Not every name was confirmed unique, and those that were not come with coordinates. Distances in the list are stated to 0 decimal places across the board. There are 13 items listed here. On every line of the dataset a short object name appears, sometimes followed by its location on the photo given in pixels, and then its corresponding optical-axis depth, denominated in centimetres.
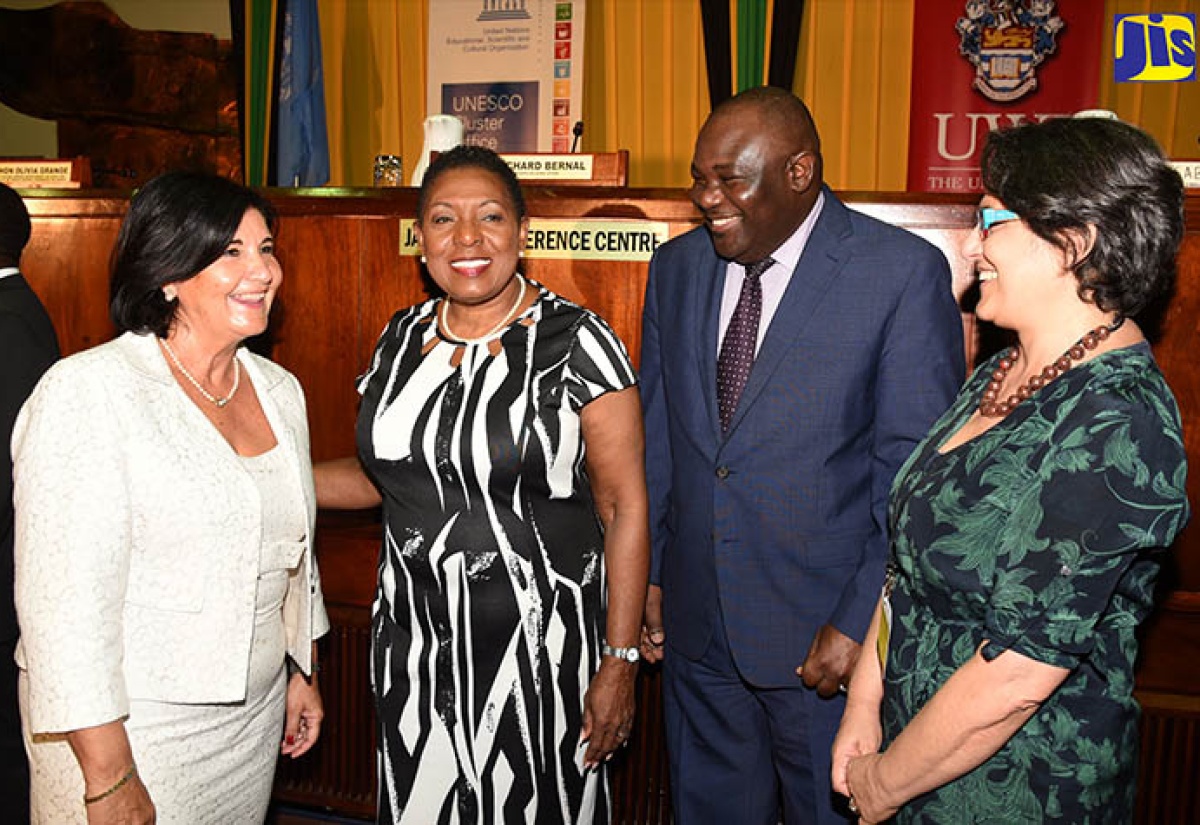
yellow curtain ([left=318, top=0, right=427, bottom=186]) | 688
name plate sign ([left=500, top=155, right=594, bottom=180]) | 276
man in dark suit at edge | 225
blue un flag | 580
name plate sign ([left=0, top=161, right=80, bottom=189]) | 337
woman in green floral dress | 122
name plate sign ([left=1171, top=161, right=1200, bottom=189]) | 236
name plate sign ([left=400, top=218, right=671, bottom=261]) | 264
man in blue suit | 189
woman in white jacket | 145
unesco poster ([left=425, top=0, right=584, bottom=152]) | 601
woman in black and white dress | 188
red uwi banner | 537
